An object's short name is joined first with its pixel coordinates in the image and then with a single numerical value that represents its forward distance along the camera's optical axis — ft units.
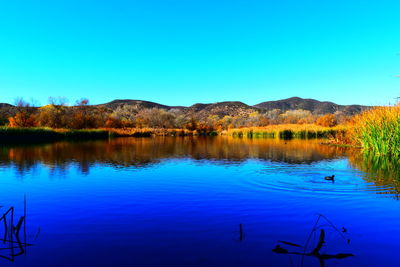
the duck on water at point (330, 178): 27.45
